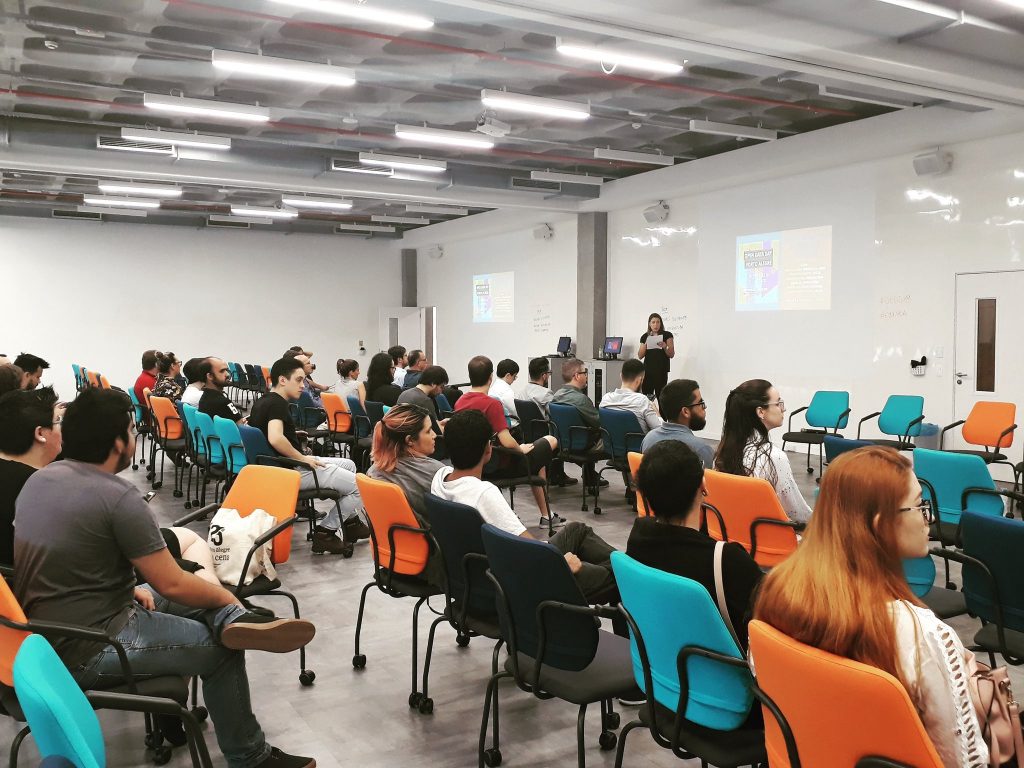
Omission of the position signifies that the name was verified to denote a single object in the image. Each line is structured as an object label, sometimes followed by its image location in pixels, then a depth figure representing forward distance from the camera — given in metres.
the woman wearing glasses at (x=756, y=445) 3.82
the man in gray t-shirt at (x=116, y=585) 2.43
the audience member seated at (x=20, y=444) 2.89
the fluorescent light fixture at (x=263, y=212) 14.33
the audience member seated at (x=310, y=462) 5.54
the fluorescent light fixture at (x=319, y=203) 13.33
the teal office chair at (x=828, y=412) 8.62
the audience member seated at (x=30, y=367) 7.20
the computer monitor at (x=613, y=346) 12.35
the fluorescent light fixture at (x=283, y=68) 6.44
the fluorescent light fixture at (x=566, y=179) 11.46
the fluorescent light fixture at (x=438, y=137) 8.94
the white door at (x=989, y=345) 7.97
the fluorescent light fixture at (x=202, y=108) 7.77
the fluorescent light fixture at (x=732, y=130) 8.69
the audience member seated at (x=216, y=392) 6.62
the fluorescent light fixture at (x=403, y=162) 10.10
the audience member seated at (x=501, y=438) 5.96
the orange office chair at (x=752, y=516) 3.57
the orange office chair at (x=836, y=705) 1.52
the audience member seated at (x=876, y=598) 1.64
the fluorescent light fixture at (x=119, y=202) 13.40
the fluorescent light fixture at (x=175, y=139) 8.88
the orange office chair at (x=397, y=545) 3.32
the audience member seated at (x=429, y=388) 6.41
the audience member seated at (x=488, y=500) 3.16
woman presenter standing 11.34
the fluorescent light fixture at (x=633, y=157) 10.05
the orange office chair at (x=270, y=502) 3.43
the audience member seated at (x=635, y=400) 6.54
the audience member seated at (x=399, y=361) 10.17
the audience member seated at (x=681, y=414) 4.68
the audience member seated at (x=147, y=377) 9.39
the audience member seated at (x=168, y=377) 8.30
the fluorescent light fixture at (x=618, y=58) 6.22
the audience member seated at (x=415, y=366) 9.11
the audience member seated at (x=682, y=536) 2.24
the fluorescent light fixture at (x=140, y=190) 12.26
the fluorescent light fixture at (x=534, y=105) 7.61
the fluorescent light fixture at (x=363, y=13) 5.44
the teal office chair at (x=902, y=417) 7.96
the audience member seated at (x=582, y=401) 6.95
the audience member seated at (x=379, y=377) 7.80
